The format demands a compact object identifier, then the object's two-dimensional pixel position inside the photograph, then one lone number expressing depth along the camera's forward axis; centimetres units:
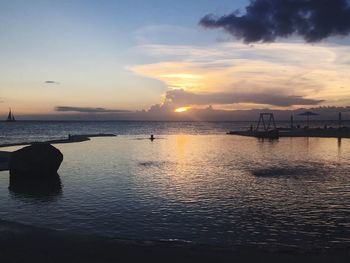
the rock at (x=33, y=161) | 2773
